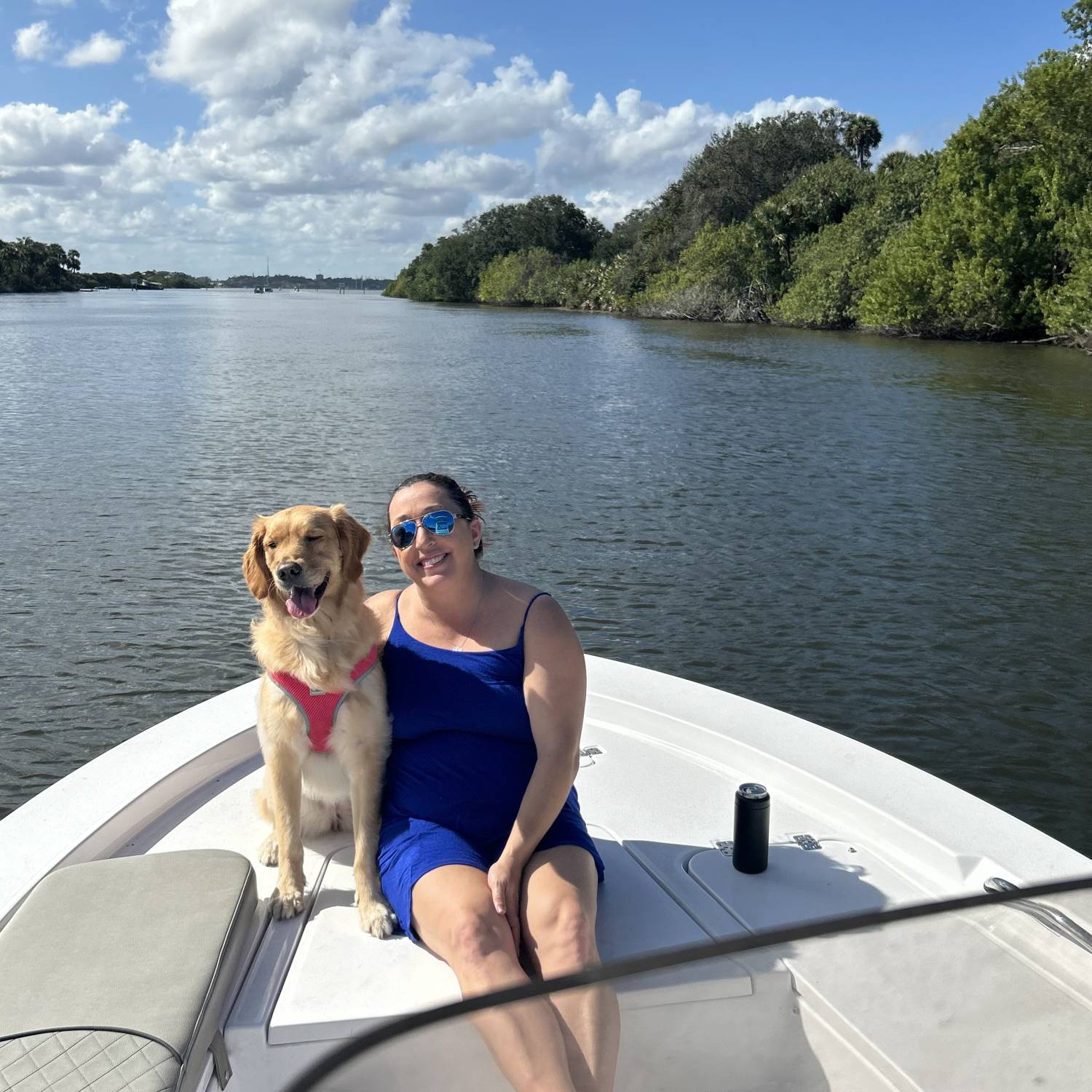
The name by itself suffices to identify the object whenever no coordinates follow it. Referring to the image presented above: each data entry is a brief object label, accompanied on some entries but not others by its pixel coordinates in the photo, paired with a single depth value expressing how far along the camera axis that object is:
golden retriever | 3.32
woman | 2.80
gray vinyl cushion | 2.28
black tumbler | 3.31
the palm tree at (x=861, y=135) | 80.19
